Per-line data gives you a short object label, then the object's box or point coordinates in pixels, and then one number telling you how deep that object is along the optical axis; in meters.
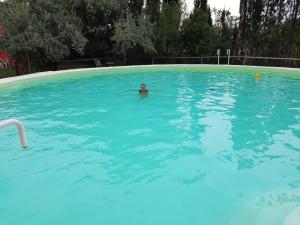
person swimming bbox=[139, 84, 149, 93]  7.98
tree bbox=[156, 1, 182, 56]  16.53
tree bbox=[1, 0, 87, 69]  12.79
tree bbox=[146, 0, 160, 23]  16.95
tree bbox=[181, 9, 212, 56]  16.96
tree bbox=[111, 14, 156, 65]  14.86
